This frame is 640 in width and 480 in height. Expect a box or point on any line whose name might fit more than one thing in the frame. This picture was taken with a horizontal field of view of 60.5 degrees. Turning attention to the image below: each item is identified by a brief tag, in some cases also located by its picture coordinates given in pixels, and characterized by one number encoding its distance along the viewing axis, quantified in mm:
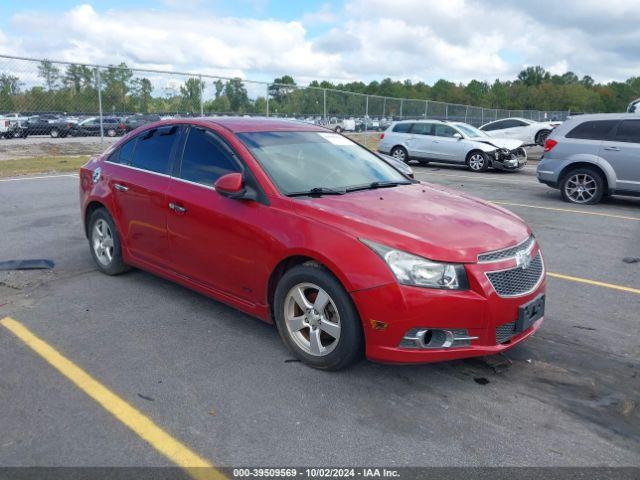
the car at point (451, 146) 16734
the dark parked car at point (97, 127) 17172
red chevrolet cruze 3248
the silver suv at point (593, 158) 10156
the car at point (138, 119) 18234
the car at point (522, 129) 24766
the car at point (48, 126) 16609
